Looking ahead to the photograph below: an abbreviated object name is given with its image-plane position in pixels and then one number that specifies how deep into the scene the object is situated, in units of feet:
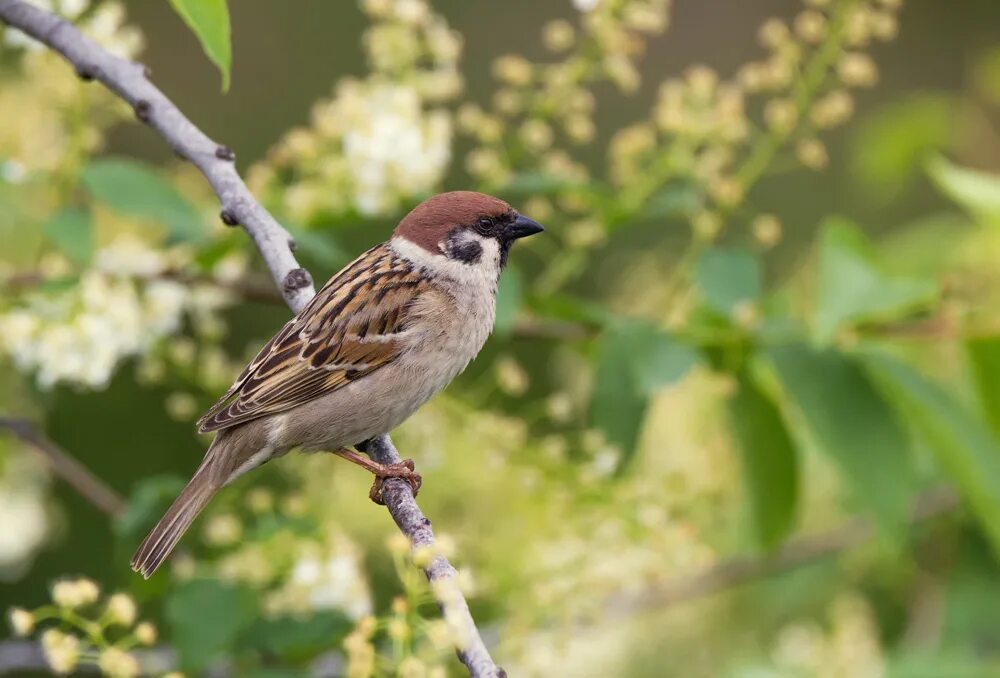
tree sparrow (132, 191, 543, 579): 16.60
